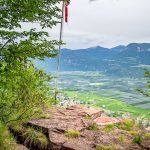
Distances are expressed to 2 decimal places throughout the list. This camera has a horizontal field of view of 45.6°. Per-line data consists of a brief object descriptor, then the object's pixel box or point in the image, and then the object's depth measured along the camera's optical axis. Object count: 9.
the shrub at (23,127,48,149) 7.66
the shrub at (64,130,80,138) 8.03
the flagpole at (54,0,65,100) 12.50
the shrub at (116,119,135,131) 9.88
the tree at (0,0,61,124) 6.61
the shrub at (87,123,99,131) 9.16
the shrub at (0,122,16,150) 6.80
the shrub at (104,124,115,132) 9.20
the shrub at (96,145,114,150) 7.35
